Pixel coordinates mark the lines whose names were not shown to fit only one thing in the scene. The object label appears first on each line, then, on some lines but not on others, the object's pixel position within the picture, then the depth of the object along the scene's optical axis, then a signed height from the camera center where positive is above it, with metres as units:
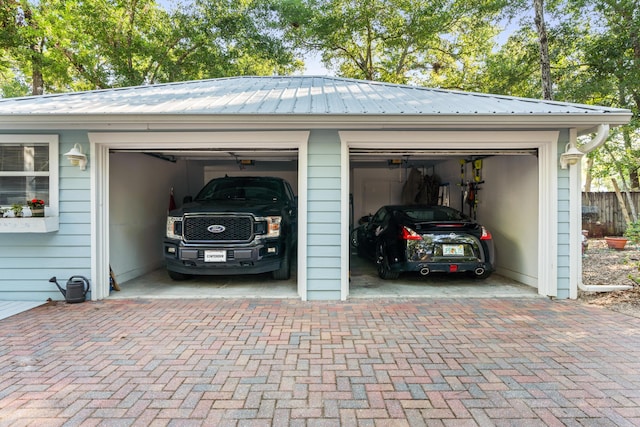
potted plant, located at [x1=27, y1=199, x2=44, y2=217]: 4.40 +0.06
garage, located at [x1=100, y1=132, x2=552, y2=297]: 4.98 +0.13
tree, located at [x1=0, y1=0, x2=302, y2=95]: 12.27 +6.86
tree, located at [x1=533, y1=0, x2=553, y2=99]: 8.83 +4.21
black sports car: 5.11 -0.54
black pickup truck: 4.98 -0.42
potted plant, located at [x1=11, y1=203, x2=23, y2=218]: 4.37 +0.02
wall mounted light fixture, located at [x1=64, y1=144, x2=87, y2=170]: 4.44 +0.73
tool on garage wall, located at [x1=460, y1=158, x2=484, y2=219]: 6.96 +0.59
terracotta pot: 8.69 -0.82
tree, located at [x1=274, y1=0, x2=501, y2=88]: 14.16 +7.87
